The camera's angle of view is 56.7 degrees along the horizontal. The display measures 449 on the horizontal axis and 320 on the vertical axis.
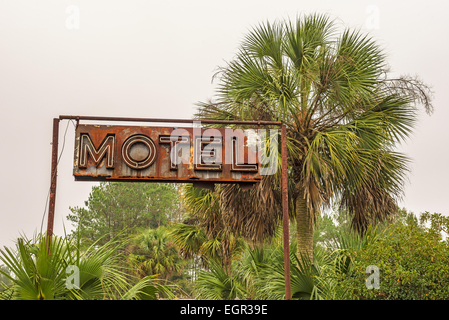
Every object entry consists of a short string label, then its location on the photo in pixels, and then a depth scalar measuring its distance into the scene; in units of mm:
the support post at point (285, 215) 6211
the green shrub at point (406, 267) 6516
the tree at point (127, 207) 31578
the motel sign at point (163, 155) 6676
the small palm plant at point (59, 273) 4695
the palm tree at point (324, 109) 8656
